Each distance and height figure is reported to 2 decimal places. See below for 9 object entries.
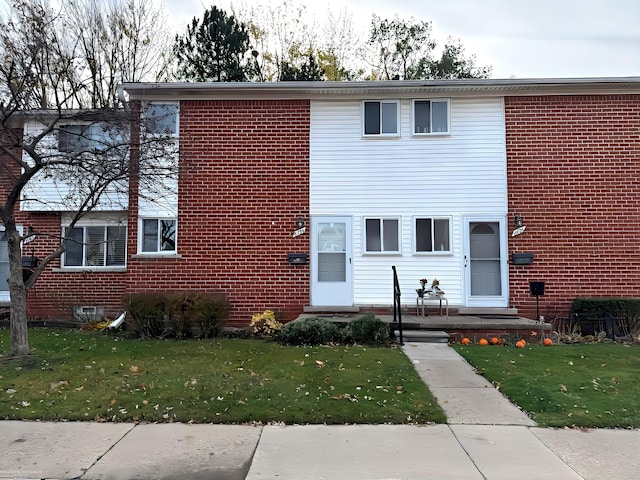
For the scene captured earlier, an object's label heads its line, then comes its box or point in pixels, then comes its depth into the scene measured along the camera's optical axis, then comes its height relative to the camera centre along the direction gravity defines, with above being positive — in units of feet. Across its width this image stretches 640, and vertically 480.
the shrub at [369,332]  29.99 -4.00
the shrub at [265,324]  33.17 -3.92
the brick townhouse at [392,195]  36.45 +5.63
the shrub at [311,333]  30.05 -4.07
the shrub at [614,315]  33.40 -3.32
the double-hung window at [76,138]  27.91 +8.81
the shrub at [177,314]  32.22 -3.06
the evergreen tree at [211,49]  69.51 +31.74
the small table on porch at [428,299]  35.29 -2.34
